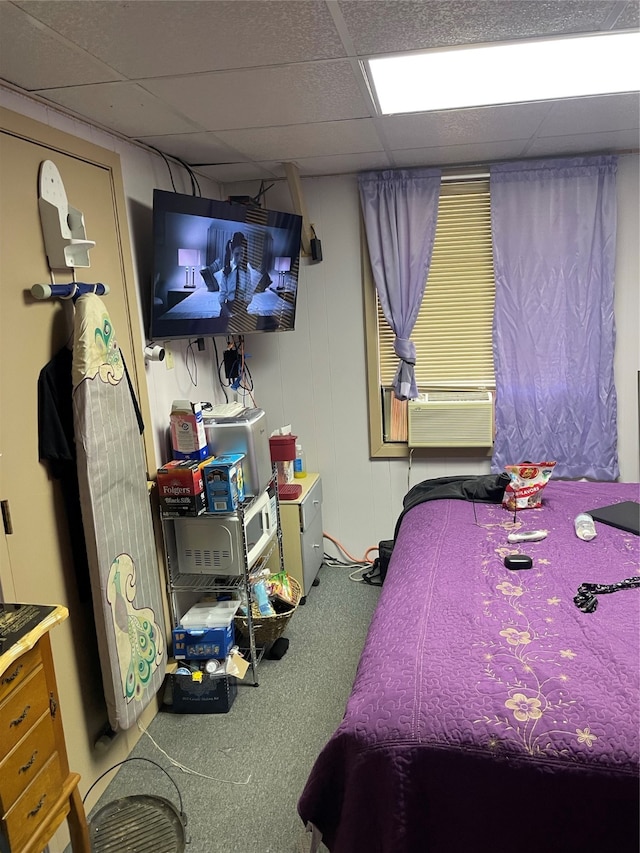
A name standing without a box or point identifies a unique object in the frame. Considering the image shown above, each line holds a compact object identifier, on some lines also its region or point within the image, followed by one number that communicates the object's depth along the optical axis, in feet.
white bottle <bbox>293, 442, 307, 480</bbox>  12.43
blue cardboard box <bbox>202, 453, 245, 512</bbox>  8.55
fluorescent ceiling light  5.98
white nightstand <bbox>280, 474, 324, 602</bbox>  11.14
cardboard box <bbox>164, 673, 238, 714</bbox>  8.49
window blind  11.39
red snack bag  9.14
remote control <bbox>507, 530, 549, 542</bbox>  7.89
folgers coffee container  8.41
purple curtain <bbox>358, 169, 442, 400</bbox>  11.23
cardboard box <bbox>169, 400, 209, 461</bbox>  9.00
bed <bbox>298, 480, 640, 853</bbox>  4.47
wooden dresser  4.68
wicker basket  9.43
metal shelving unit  8.86
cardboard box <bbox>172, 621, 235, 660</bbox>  8.74
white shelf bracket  6.45
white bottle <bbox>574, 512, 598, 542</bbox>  7.83
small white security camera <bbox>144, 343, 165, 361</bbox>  8.75
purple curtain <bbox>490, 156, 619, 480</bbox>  10.83
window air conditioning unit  11.68
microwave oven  8.86
